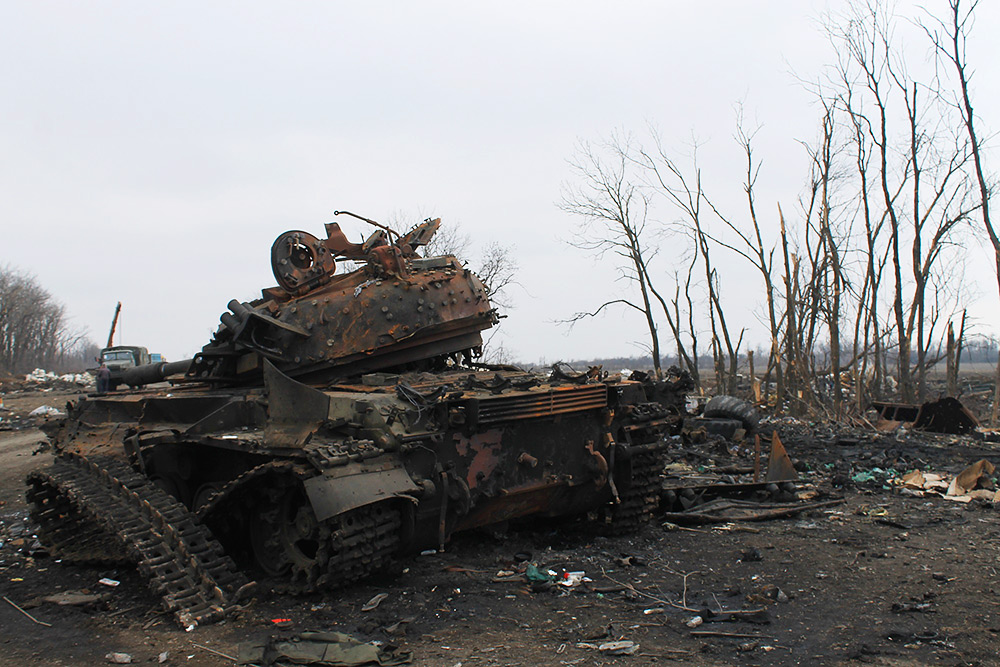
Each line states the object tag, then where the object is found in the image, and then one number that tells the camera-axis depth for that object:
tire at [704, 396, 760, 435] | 15.82
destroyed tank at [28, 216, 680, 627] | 5.98
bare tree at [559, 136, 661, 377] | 24.27
